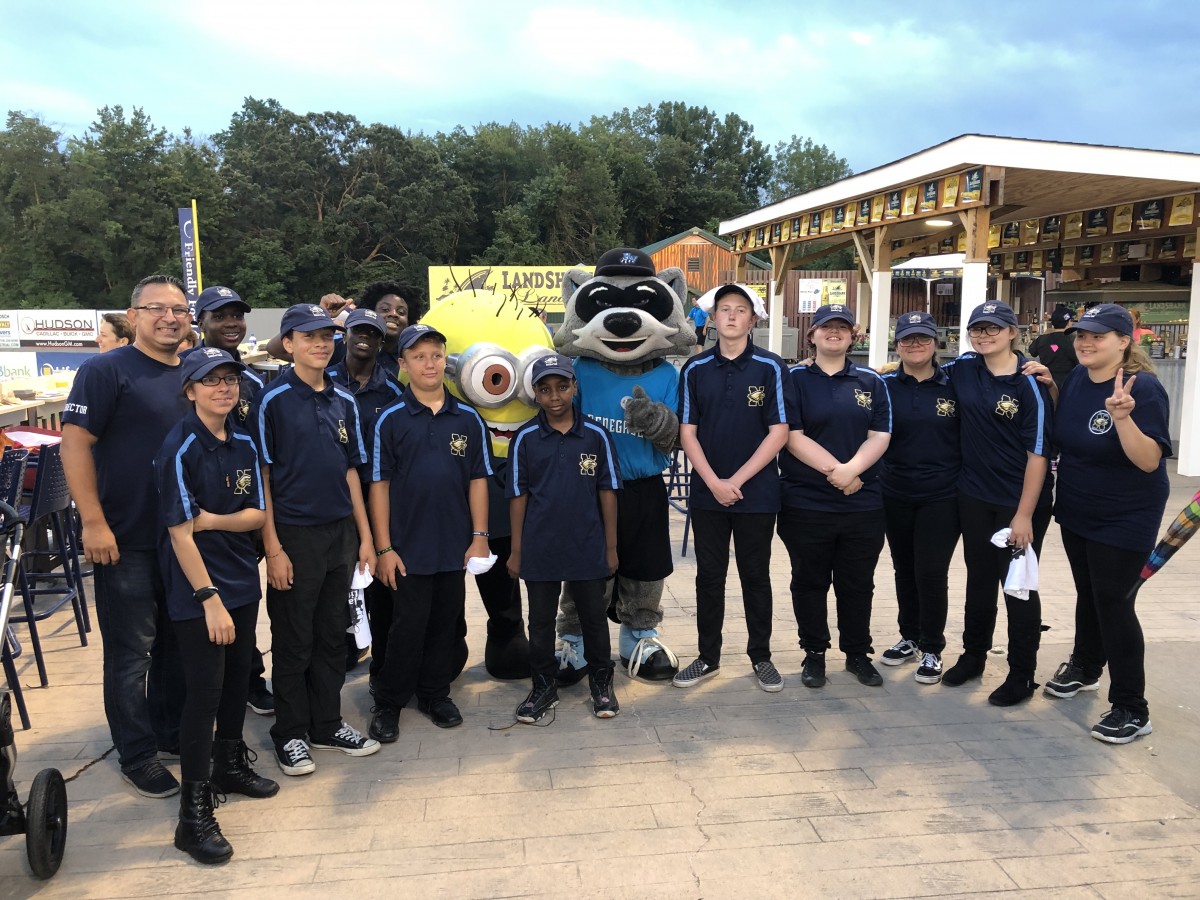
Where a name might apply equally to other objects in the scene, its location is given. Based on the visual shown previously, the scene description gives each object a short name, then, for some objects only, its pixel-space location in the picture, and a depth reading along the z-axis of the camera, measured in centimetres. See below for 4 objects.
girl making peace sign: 349
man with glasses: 307
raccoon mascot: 408
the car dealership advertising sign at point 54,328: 2145
